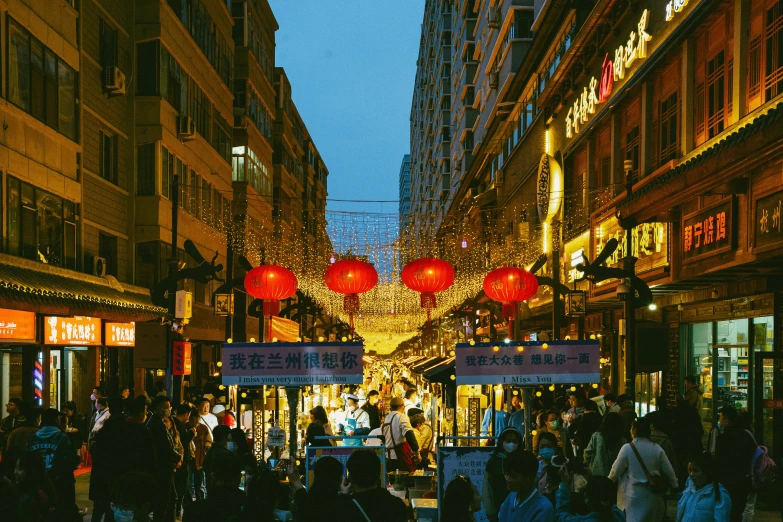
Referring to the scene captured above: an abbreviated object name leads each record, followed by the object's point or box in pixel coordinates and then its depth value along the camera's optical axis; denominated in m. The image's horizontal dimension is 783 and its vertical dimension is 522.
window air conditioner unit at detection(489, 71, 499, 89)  54.50
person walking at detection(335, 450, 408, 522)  6.74
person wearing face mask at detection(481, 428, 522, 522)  9.34
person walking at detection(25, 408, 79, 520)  11.81
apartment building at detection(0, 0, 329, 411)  21.31
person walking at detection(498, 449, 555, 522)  7.15
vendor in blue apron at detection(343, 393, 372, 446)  18.42
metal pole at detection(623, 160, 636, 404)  18.86
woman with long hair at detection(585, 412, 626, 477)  12.20
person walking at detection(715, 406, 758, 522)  11.55
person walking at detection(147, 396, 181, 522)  12.69
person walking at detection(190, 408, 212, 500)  15.98
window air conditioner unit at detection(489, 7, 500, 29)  54.12
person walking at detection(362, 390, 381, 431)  20.58
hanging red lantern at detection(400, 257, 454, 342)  19.67
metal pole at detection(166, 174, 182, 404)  20.52
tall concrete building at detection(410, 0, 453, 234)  93.06
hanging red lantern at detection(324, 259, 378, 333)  19.31
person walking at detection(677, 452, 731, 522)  9.02
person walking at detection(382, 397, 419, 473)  16.41
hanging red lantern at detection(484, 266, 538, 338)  21.52
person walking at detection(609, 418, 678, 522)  10.66
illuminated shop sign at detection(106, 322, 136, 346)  25.84
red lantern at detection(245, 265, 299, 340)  20.97
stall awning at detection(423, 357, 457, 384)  17.52
